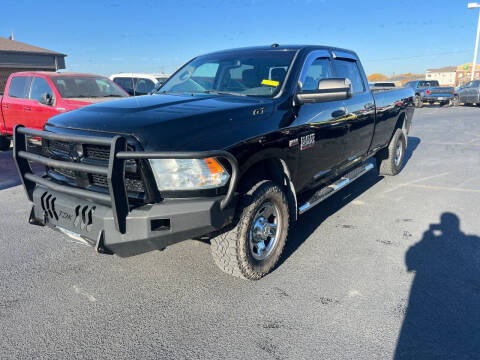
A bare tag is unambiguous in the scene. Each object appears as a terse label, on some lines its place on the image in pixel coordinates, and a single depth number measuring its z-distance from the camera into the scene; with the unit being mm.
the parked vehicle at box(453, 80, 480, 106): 20842
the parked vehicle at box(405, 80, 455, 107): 22188
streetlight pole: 32219
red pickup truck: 7395
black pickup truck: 2334
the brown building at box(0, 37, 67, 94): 24672
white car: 12233
